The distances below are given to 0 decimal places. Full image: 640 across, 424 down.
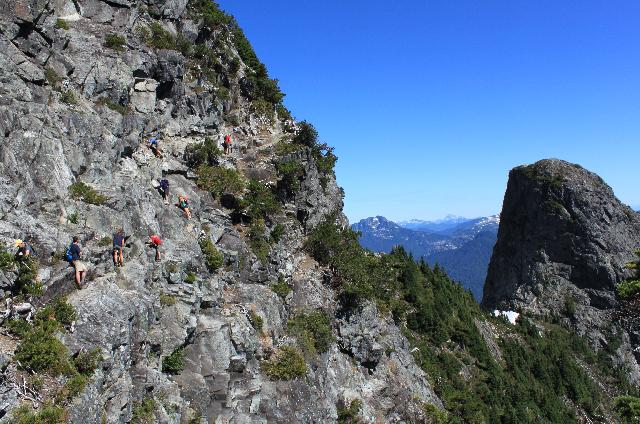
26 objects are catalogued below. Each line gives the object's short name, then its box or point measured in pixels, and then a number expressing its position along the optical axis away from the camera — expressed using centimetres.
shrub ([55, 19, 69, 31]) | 3014
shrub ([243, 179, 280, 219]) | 3231
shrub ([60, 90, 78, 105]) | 2489
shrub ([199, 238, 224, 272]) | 2619
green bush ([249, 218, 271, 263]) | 3047
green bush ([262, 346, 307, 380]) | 2466
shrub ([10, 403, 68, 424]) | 1228
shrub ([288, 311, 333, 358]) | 2833
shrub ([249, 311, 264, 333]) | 2539
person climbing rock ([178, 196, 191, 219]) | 2742
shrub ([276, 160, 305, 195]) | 3628
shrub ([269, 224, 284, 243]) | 3334
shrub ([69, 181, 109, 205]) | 2072
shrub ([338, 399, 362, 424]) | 2850
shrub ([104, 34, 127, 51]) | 3219
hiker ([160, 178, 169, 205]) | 2709
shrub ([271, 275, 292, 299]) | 2947
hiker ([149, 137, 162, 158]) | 3044
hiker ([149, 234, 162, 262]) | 2273
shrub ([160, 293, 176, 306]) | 2139
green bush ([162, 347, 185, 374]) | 1975
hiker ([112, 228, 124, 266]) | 1981
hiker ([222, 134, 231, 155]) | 3662
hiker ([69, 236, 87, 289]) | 1721
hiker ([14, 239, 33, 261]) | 1578
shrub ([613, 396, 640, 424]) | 2111
